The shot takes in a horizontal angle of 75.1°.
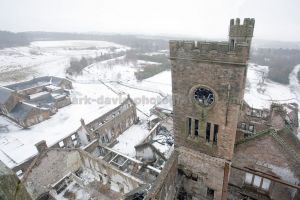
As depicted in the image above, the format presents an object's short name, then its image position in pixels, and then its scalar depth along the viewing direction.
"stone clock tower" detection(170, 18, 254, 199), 10.13
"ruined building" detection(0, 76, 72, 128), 34.78
